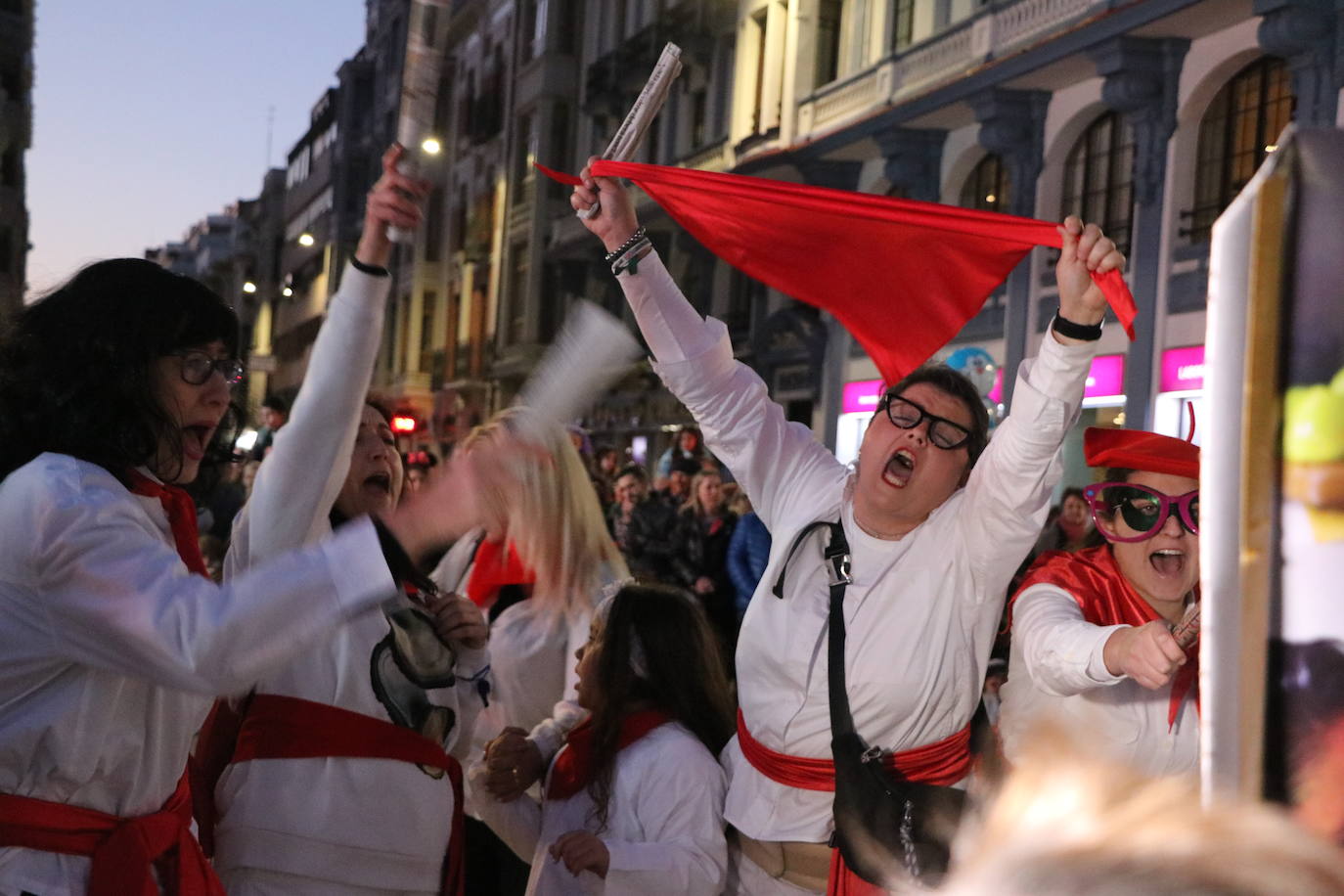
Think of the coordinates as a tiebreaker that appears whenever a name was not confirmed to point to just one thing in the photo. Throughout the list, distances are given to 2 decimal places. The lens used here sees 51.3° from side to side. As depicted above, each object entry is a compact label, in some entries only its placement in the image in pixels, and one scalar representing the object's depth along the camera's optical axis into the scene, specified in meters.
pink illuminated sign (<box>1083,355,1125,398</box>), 14.20
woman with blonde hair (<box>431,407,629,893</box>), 4.37
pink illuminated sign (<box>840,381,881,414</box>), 18.66
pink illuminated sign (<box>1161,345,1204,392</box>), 13.32
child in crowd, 3.42
